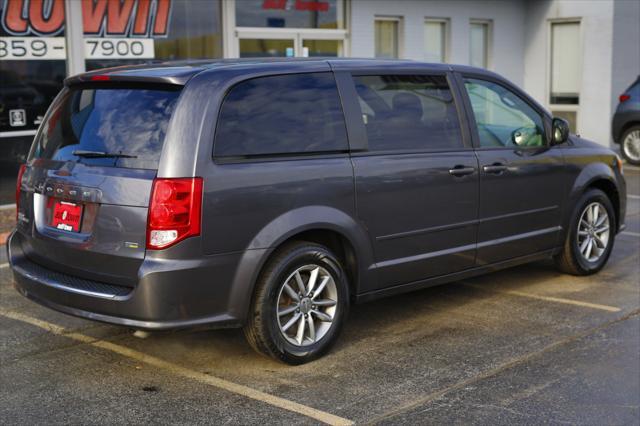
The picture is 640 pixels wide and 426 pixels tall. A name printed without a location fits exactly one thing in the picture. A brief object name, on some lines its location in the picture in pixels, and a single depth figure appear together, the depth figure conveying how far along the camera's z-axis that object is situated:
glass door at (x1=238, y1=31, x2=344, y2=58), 13.71
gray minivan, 4.73
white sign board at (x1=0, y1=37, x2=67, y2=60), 10.77
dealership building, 11.10
